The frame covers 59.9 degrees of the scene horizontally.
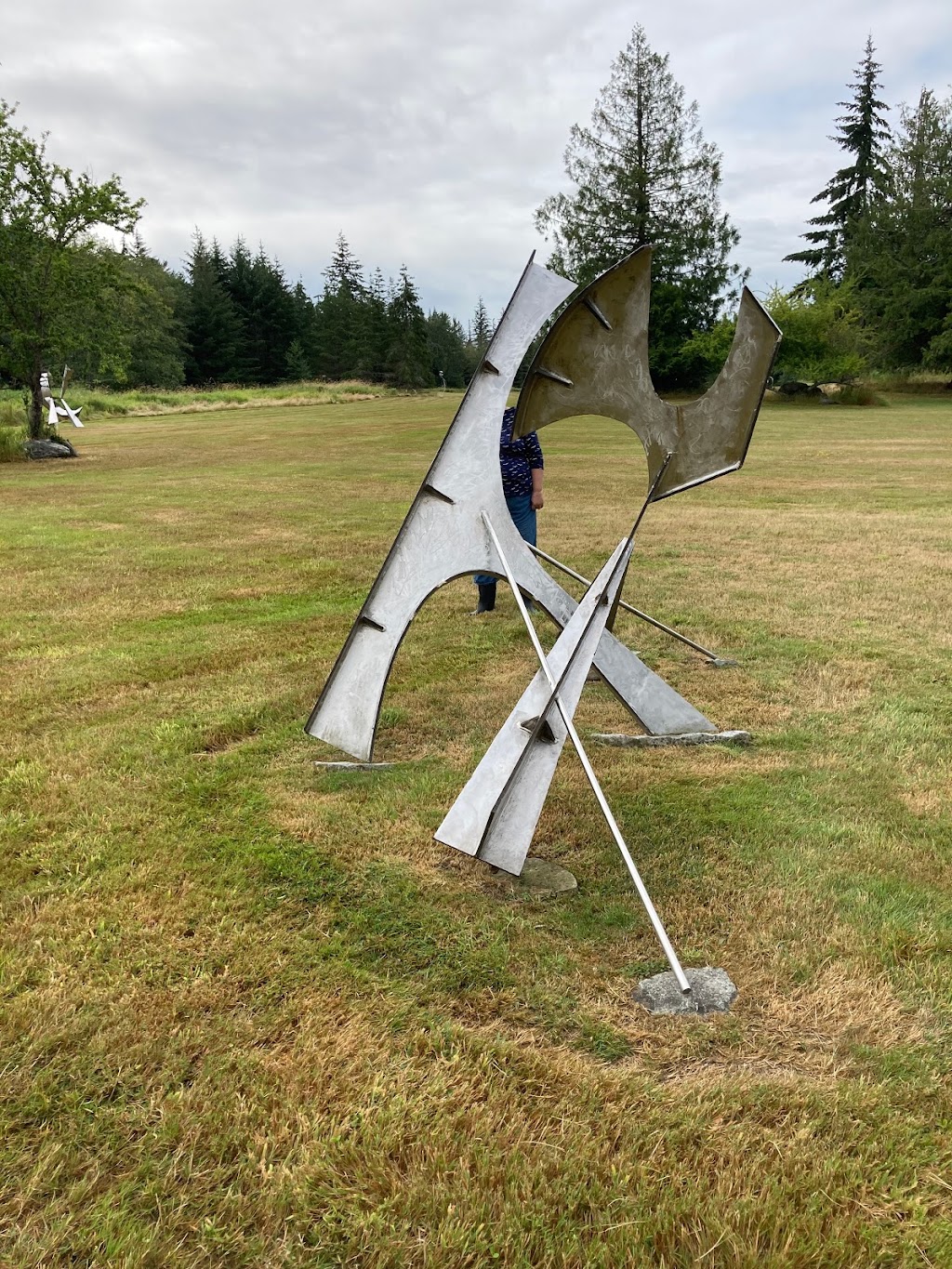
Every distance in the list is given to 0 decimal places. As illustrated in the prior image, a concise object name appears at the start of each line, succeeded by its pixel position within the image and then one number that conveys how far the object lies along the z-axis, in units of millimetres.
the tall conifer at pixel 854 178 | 50219
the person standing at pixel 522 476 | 6113
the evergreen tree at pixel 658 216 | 39094
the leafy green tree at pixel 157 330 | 55500
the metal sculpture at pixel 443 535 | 3854
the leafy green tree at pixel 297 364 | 67562
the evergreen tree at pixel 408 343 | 60750
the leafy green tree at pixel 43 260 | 18641
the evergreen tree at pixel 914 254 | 38500
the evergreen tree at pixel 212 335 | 64938
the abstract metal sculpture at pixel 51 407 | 20644
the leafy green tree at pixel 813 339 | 35281
